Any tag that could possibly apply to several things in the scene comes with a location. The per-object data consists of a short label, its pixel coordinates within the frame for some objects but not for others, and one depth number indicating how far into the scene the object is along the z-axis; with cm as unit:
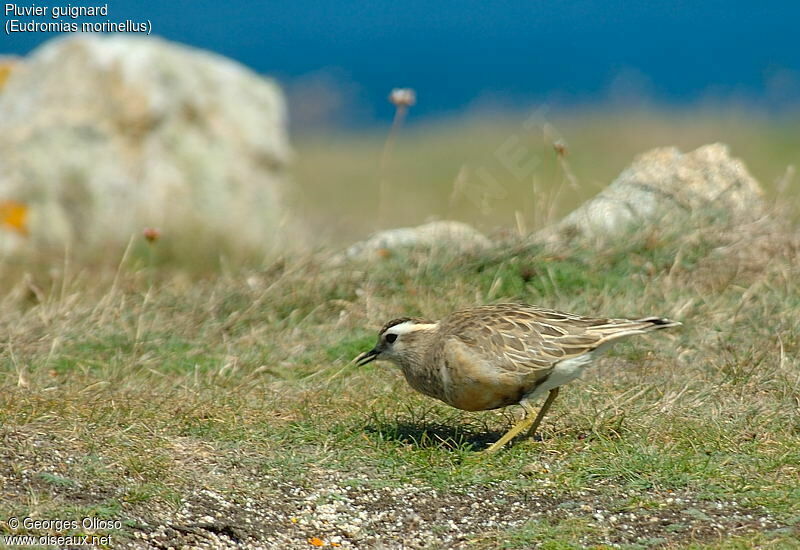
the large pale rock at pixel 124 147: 2214
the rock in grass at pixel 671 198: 1755
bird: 1109
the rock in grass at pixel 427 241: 1737
